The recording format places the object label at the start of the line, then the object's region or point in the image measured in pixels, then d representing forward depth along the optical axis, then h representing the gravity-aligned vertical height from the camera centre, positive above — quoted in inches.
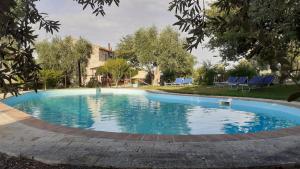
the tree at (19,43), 49.3 +10.9
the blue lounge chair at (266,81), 437.1 +2.0
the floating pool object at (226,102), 356.8 -34.6
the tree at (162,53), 777.7 +111.7
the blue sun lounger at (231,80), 518.9 +4.9
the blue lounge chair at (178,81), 716.1 +3.2
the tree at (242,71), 631.9 +34.3
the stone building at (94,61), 857.2 +87.4
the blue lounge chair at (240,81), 487.3 +2.3
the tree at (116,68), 786.6 +52.8
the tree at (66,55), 764.6 +101.0
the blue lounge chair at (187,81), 715.3 +3.2
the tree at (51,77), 703.9 +17.2
